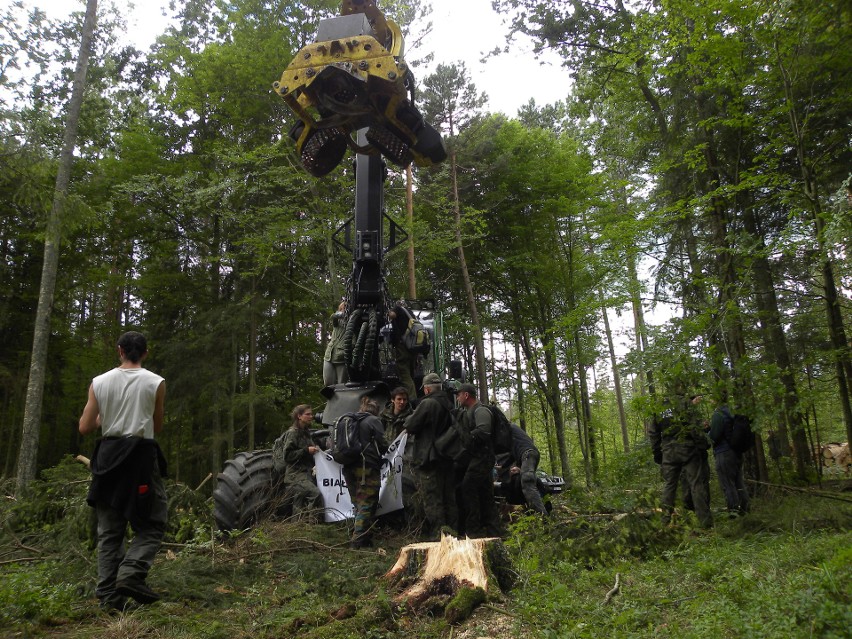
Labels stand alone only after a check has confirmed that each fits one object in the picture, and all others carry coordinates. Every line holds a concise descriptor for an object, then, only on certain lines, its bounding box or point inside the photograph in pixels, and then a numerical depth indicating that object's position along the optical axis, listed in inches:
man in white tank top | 172.7
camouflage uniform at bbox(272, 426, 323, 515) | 277.6
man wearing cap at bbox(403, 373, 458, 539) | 261.4
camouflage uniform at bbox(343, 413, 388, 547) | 260.8
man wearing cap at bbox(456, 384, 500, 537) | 262.8
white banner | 276.5
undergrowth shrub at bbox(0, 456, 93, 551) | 234.8
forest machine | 228.8
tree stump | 158.6
